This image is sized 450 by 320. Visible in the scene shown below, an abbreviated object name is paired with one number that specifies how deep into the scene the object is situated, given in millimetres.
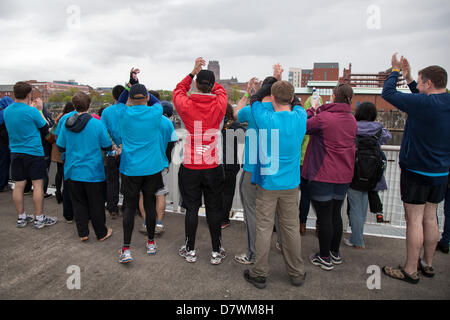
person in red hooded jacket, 2998
